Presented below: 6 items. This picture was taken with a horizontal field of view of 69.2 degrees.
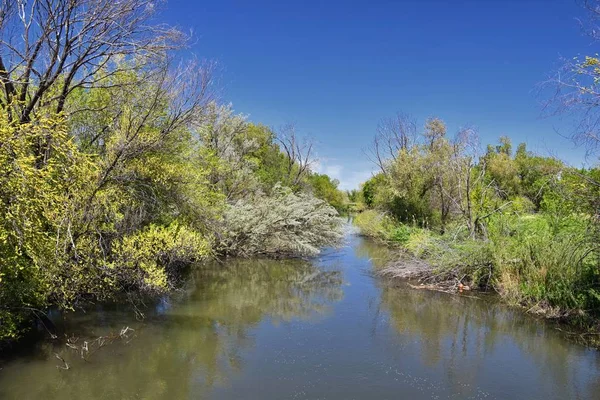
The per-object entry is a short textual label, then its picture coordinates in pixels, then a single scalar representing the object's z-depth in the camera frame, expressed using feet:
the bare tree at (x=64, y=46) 29.76
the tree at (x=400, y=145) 112.37
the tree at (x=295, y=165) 120.67
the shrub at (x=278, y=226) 68.85
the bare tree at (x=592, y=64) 25.67
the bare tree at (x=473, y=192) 59.92
